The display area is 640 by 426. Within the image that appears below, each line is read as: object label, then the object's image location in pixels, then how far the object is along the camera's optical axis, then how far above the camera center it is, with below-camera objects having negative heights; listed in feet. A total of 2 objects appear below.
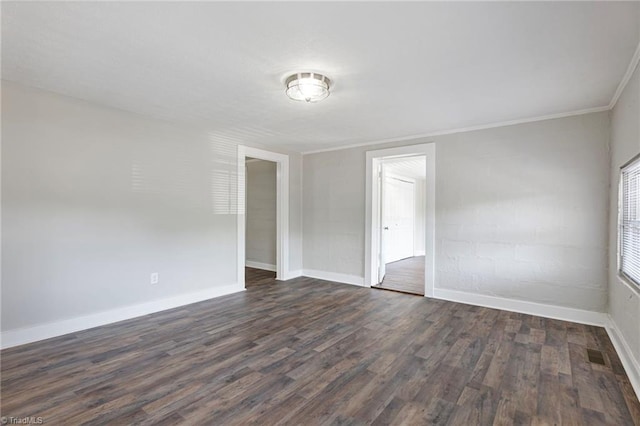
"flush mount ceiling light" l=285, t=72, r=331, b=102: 8.32 +3.33
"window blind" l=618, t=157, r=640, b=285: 8.26 -0.39
